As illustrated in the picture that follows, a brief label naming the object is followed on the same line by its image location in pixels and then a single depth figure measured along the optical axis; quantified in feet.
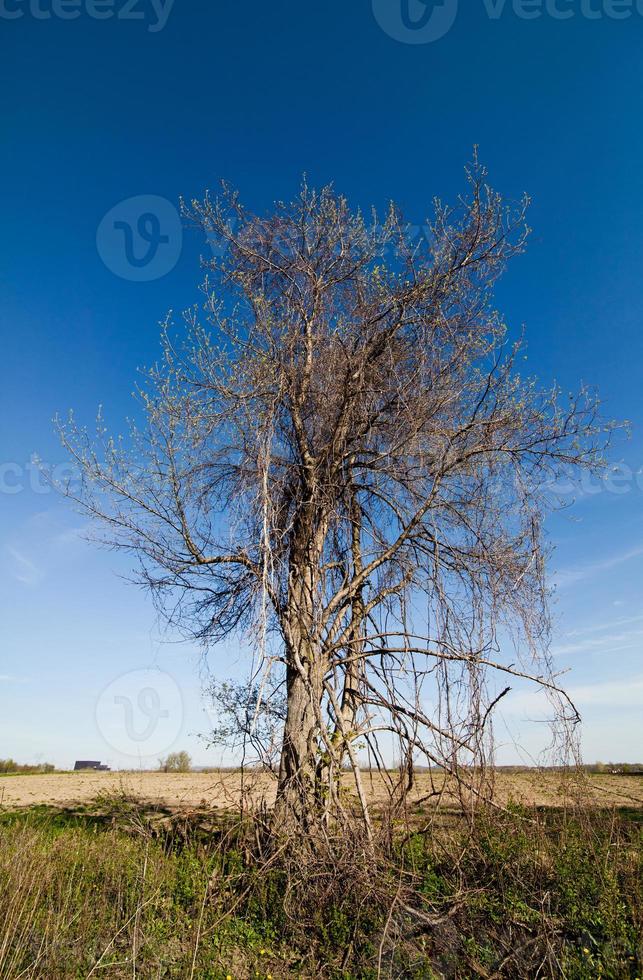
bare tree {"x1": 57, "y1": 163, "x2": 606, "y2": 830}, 20.70
